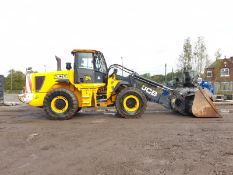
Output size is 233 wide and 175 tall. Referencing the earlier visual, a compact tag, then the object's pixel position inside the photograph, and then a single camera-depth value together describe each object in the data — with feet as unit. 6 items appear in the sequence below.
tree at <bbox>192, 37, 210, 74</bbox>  64.77
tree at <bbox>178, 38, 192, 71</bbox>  64.89
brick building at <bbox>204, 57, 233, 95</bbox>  68.96
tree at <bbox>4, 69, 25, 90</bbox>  158.66
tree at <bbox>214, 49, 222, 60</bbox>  65.70
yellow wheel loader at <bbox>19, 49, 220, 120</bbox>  22.18
